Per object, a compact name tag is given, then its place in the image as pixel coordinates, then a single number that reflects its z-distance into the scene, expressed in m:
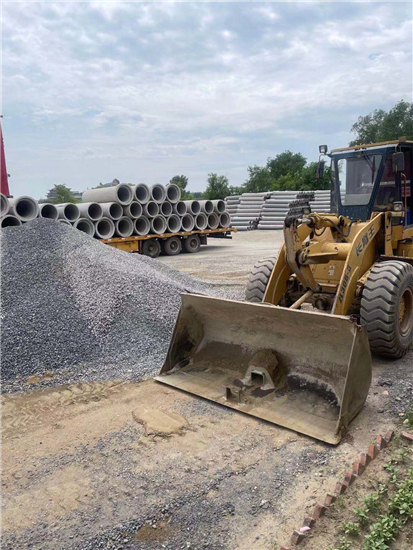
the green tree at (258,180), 44.91
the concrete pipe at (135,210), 15.71
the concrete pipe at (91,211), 14.88
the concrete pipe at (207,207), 18.54
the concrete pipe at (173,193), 17.20
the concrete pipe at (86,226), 14.65
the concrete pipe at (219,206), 19.21
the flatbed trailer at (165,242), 15.53
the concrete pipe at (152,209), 16.41
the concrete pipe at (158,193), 16.59
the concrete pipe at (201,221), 18.41
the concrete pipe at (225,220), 19.83
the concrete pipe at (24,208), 12.71
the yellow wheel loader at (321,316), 3.90
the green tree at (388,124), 39.75
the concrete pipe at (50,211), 13.96
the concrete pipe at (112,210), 15.11
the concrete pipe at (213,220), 19.31
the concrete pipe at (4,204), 12.61
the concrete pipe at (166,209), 16.94
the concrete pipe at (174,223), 17.23
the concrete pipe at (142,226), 16.22
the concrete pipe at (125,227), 15.57
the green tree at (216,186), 37.75
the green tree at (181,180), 59.64
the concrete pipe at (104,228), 14.97
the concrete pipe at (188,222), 17.86
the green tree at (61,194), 44.41
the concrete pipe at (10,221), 12.64
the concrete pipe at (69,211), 14.40
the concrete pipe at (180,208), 17.38
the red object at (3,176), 13.91
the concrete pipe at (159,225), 16.67
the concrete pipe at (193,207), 17.88
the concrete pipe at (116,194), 15.37
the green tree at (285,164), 48.12
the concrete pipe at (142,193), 16.11
